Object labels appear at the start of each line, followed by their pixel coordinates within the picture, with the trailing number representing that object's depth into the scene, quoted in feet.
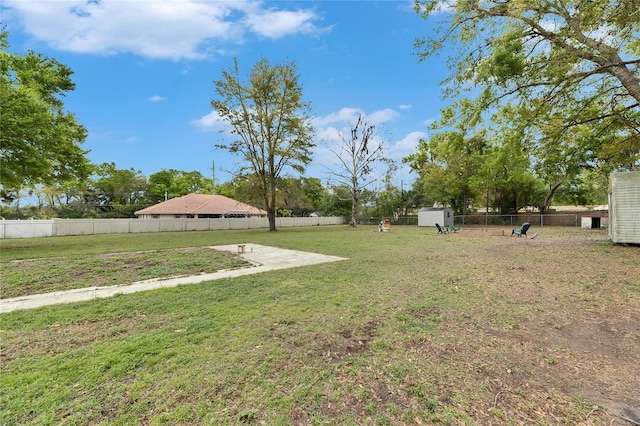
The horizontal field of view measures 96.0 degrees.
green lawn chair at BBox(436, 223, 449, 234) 60.27
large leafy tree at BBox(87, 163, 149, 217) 127.95
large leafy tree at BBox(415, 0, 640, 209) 24.50
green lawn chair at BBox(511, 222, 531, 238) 47.84
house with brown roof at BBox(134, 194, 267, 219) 106.63
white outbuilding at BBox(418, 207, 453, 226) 87.20
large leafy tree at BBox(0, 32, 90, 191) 31.76
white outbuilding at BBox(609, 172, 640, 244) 30.45
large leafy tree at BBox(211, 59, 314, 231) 71.67
